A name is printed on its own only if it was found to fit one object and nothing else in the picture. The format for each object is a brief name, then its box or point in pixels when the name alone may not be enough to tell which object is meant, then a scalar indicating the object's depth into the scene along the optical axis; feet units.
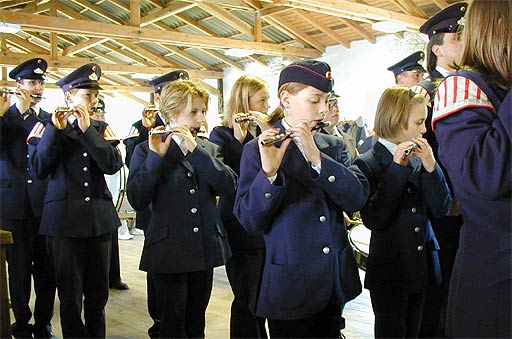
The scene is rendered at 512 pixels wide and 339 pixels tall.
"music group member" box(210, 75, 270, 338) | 9.88
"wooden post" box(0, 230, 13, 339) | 8.05
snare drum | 10.64
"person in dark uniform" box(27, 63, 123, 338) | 9.86
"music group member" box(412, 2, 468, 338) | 8.36
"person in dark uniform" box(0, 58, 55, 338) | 11.59
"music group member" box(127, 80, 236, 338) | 8.54
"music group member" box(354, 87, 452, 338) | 7.59
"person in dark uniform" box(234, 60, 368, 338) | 6.25
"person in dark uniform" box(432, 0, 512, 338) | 4.38
